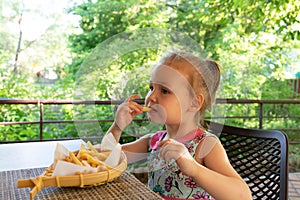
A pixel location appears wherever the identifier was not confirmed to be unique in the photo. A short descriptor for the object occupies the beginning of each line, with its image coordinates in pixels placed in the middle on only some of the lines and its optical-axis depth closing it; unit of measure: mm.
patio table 768
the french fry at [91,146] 819
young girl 773
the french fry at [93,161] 811
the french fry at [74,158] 789
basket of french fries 753
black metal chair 1169
